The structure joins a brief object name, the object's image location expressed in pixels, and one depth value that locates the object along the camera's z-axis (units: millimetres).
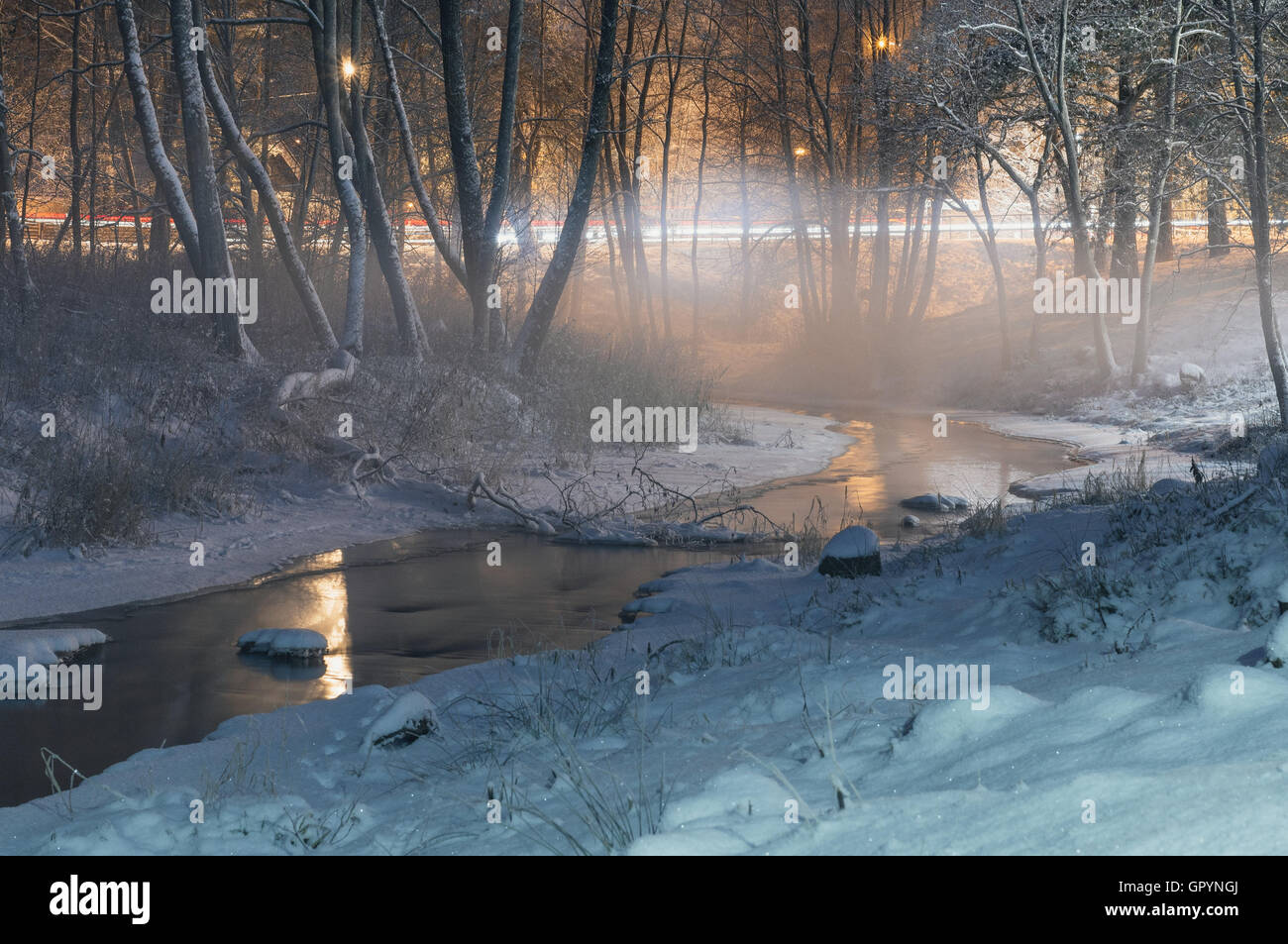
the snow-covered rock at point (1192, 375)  23953
